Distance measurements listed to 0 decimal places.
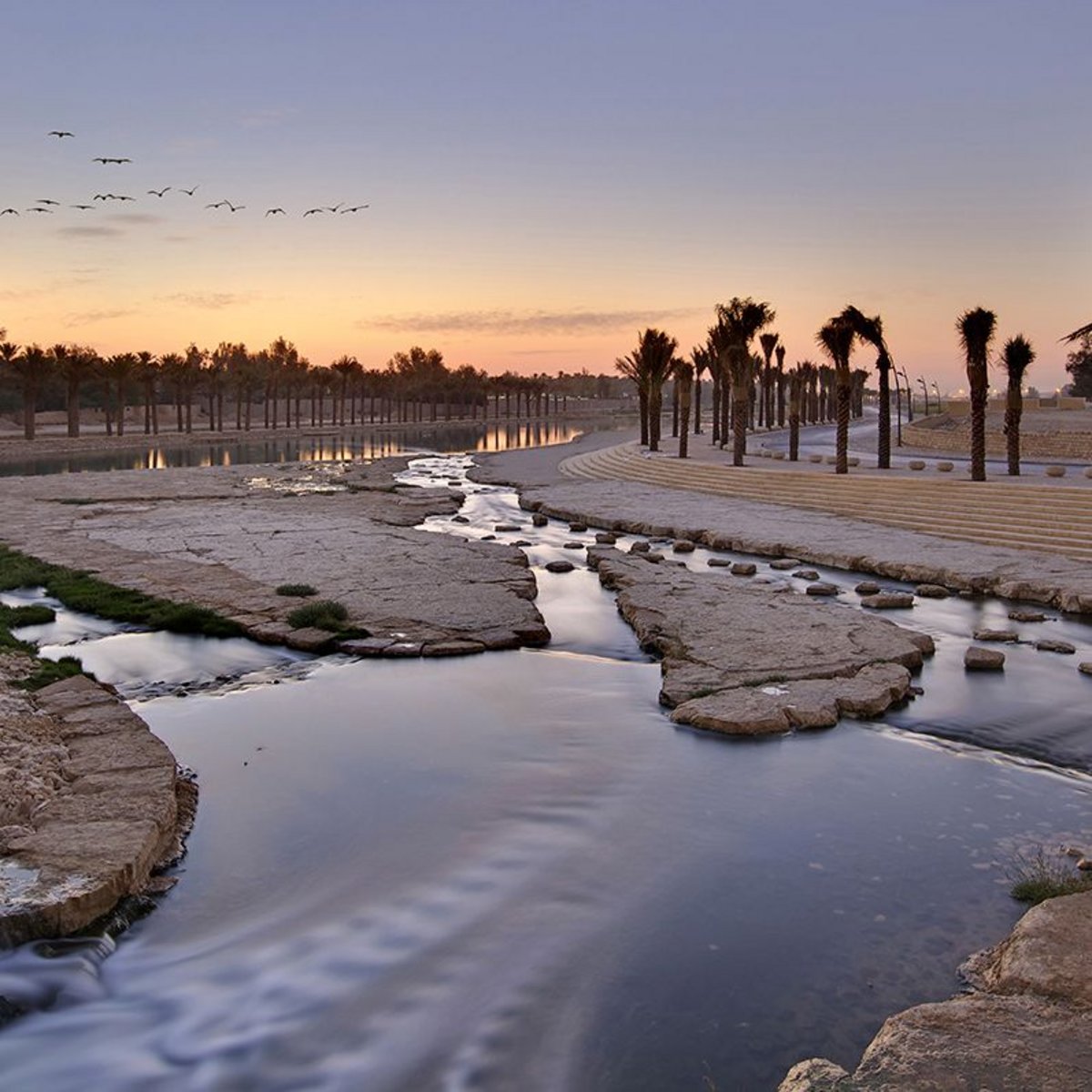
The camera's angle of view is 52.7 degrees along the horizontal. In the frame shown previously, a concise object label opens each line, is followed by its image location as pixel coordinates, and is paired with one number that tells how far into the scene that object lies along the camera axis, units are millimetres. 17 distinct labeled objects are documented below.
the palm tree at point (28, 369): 65688
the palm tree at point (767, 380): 53031
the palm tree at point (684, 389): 40750
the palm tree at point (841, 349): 31844
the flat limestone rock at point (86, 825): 5902
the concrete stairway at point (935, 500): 19172
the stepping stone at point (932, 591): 15648
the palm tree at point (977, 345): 26359
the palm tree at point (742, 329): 36000
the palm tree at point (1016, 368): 27453
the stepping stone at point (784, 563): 18766
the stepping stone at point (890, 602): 14742
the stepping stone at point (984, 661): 11484
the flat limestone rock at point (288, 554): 13484
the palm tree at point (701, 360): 58250
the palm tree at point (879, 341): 31672
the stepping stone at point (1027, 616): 14117
